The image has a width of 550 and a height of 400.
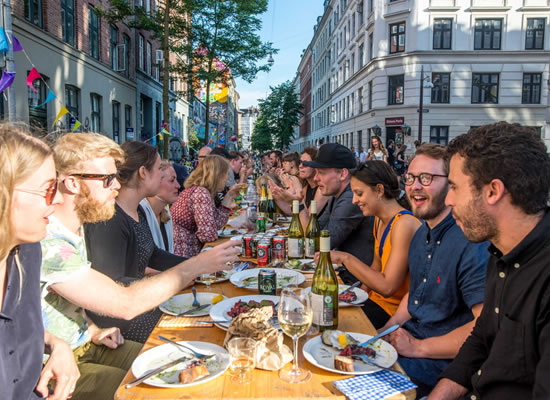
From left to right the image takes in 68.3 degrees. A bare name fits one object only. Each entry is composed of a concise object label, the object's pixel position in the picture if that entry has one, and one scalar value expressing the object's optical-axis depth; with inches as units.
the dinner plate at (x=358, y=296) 96.6
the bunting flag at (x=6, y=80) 274.4
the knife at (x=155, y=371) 61.2
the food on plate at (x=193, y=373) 63.1
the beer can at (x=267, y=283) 101.3
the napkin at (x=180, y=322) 86.0
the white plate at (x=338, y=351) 67.9
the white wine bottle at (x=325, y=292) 83.7
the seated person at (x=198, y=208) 179.6
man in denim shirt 86.8
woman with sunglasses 59.4
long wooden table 60.1
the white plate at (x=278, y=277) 109.9
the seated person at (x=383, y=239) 112.6
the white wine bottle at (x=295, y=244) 143.9
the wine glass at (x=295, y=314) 67.7
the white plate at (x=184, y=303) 92.2
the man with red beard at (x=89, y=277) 79.0
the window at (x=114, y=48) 824.3
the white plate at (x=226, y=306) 84.6
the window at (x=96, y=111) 725.9
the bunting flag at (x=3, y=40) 283.7
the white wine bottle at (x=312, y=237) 150.8
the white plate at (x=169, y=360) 63.4
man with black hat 160.7
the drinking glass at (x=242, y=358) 65.2
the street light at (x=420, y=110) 887.4
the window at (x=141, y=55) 1007.0
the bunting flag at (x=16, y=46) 305.4
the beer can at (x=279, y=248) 136.4
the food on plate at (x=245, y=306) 85.3
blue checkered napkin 60.2
